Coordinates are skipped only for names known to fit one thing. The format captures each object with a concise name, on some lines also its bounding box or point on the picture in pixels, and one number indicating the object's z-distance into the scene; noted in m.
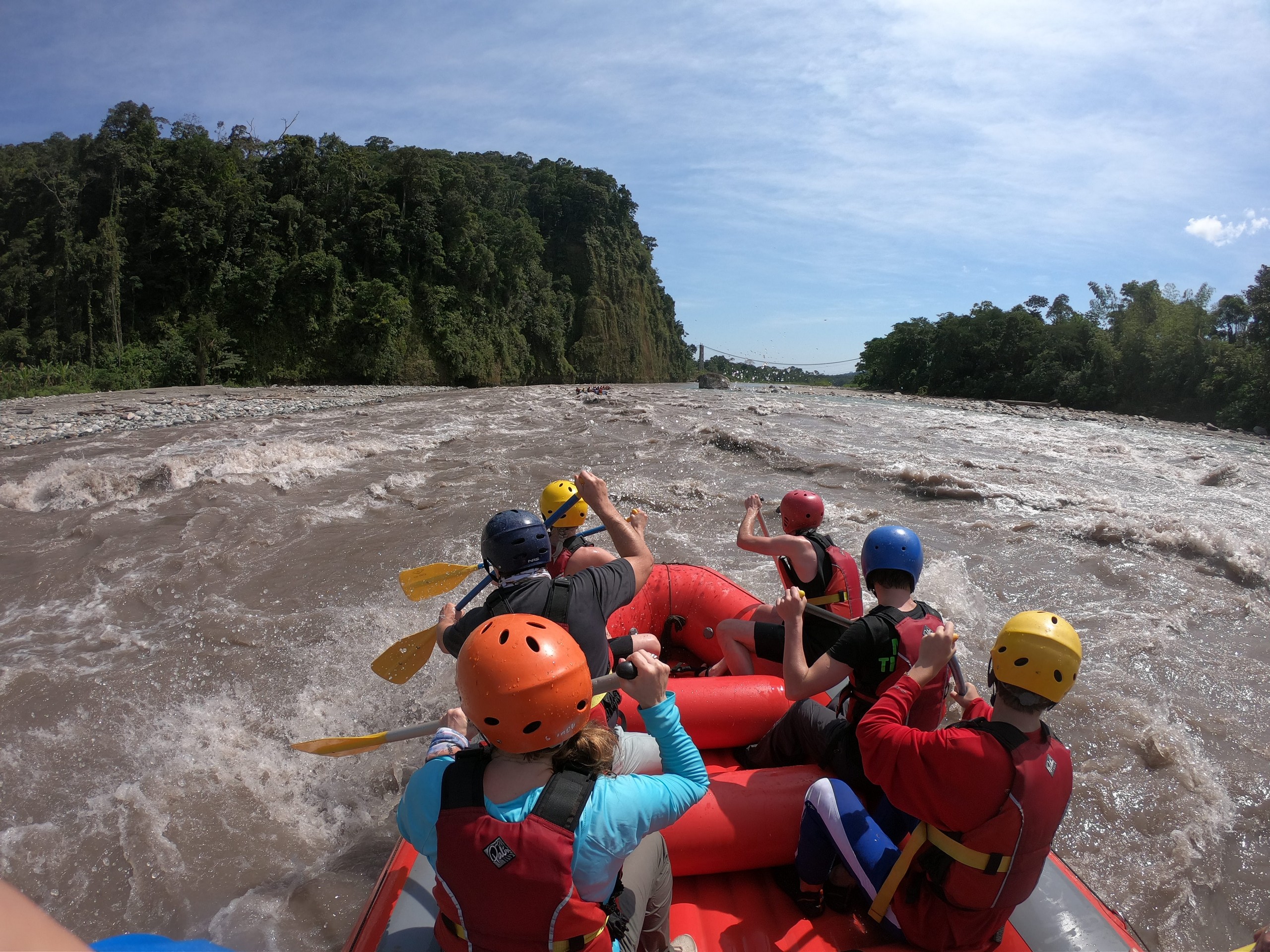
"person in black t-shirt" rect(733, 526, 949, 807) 2.35
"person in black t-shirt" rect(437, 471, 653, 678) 2.22
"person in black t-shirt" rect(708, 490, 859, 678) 3.33
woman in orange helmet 1.38
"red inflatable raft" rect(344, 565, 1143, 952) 1.94
